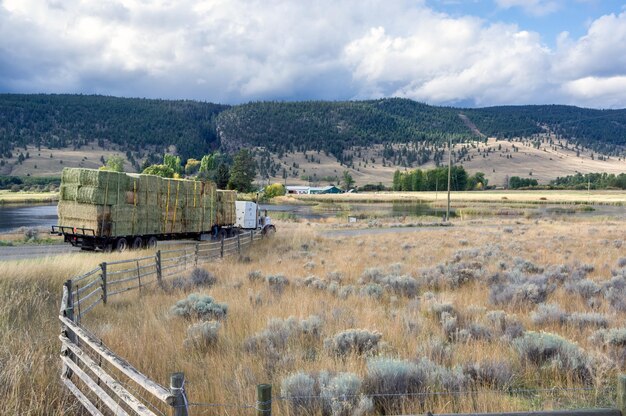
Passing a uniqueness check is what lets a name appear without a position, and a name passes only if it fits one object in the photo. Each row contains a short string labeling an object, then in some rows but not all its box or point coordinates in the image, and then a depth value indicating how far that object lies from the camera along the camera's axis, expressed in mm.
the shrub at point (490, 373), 5567
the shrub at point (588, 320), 7969
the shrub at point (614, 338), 6758
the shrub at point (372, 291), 10852
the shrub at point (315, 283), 12356
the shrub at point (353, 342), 6645
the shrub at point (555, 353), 5891
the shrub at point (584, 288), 10742
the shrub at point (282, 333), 6890
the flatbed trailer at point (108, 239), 22516
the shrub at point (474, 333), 7223
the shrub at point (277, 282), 12375
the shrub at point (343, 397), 4535
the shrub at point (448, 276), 12852
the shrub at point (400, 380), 5086
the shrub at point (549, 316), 8234
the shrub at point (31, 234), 30312
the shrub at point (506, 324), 7402
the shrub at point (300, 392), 4730
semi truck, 22094
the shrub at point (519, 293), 10125
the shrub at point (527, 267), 15023
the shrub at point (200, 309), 8836
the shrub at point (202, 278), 13370
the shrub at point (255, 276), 13888
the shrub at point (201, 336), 7035
